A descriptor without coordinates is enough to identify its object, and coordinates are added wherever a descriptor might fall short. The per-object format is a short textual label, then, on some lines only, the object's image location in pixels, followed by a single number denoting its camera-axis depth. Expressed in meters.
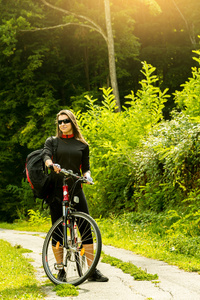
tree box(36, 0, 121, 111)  45.36
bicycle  10.83
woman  11.16
